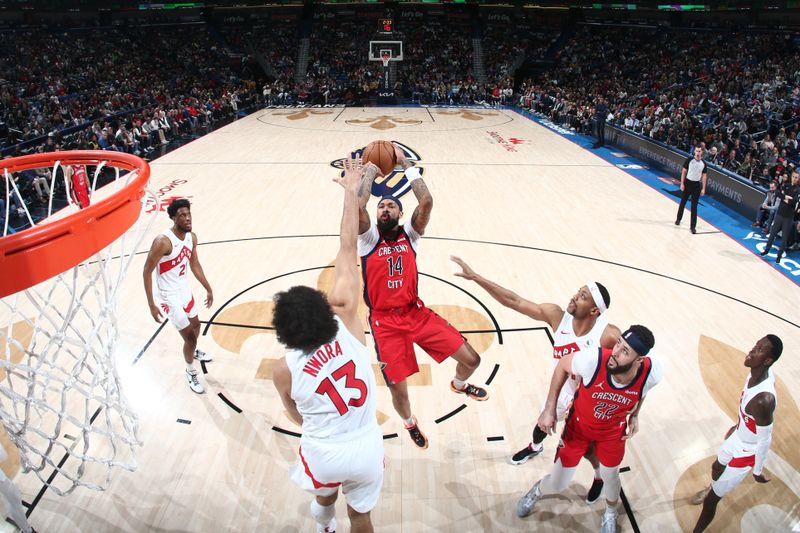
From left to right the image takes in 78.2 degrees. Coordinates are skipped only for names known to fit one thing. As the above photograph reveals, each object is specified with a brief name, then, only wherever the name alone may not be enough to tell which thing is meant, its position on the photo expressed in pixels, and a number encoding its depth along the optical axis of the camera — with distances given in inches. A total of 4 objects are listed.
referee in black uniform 337.0
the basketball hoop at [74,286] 96.7
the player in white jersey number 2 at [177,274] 173.5
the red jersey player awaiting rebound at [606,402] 113.0
